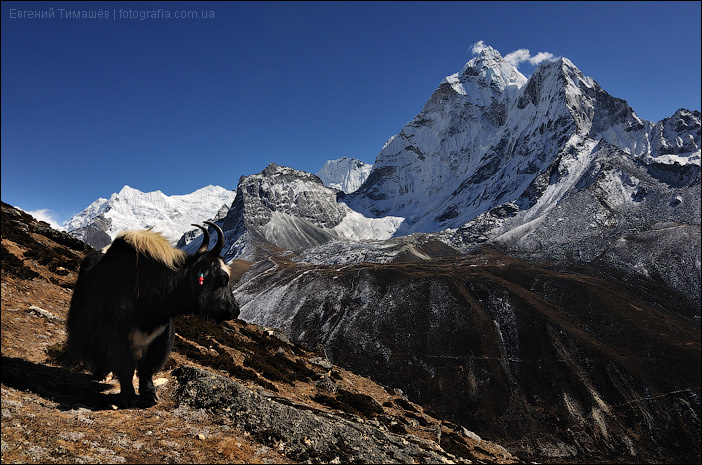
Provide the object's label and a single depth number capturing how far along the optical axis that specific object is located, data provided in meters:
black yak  6.67
